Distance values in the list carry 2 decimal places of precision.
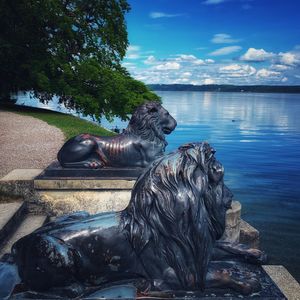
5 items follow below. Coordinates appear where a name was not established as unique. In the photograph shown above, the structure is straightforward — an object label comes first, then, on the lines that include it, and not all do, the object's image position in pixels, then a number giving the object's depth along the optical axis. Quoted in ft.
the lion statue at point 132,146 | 16.50
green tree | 59.26
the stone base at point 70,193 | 16.13
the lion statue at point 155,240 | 7.37
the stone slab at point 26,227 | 12.42
